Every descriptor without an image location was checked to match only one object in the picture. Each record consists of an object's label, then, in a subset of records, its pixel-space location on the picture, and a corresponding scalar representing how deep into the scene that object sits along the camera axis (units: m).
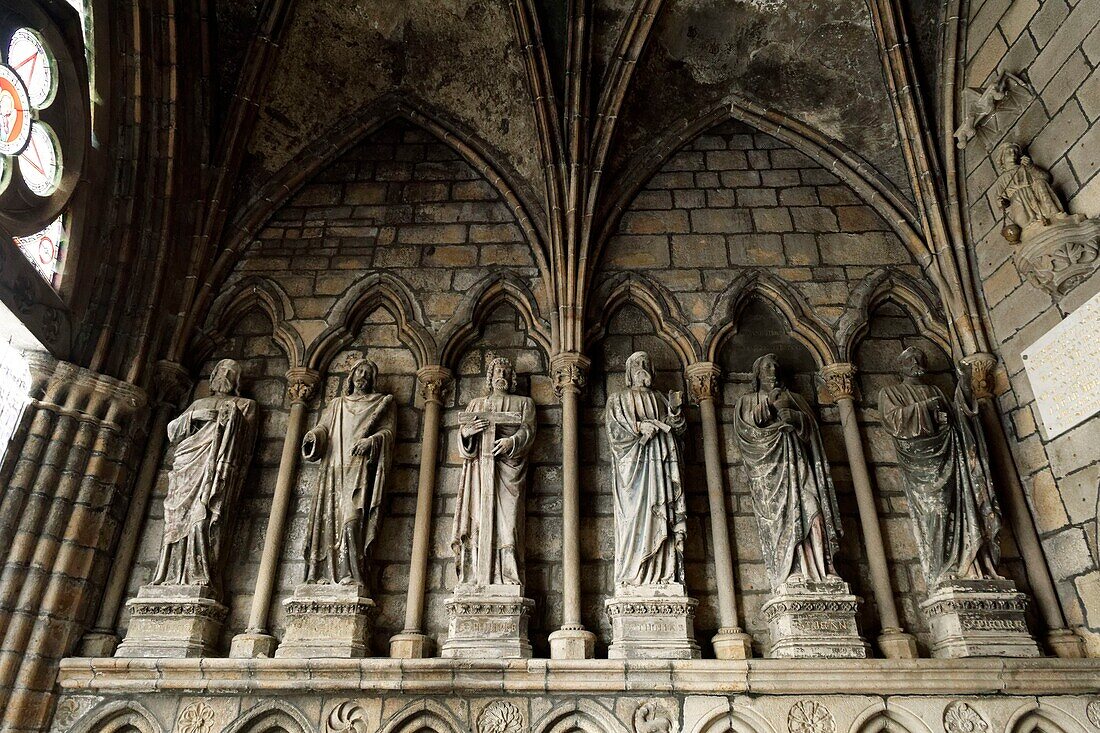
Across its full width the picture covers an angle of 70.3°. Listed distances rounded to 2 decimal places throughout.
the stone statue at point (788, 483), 5.30
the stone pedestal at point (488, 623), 5.07
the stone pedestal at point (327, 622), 5.14
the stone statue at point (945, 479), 5.24
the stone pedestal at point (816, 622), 5.02
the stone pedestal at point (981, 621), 4.95
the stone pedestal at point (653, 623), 5.04
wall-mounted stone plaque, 4.96
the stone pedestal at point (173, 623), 5.18
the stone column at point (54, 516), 4.98
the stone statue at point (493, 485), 5.36
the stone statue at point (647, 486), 5.29
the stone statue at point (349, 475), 5.42
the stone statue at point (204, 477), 5.46
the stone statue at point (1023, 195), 5.27
